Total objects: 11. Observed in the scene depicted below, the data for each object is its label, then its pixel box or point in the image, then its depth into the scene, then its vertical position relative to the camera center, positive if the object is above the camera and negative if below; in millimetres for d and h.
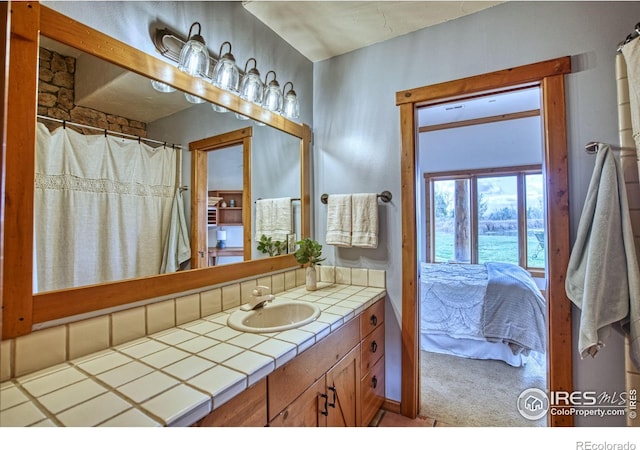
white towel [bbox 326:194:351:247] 1898 +73
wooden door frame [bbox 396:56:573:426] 1380 +202
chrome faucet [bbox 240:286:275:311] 1353 -328
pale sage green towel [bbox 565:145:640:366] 1157 -176
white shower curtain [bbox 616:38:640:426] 1198 +387
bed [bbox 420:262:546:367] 2314 -762
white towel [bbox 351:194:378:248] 1813 +63
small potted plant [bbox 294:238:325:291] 1790 -168
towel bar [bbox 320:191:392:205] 1820 +220
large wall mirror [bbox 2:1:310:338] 841 +455
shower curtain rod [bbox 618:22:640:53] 1187 +822
